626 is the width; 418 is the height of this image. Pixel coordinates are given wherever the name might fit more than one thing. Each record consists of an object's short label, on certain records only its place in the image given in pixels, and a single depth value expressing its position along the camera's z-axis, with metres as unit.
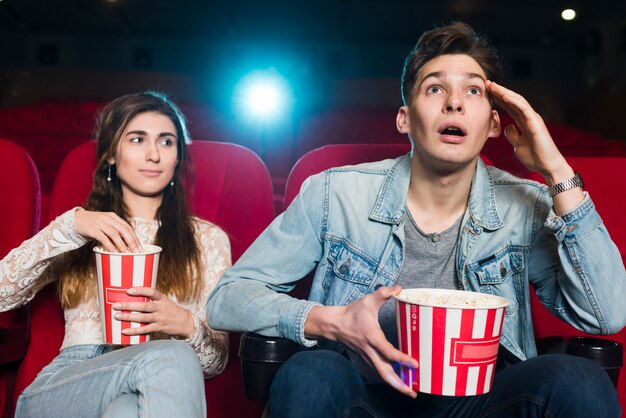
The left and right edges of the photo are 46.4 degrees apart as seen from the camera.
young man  1.21
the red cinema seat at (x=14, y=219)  1.58
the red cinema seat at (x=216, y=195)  1.65
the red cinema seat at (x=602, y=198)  1.64
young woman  1.28
